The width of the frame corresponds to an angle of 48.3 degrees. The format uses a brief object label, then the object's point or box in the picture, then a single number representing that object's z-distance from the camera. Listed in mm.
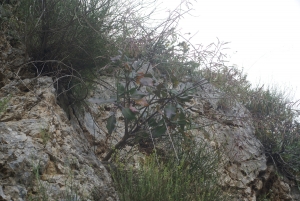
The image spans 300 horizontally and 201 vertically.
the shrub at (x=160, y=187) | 2219
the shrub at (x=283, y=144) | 4738
